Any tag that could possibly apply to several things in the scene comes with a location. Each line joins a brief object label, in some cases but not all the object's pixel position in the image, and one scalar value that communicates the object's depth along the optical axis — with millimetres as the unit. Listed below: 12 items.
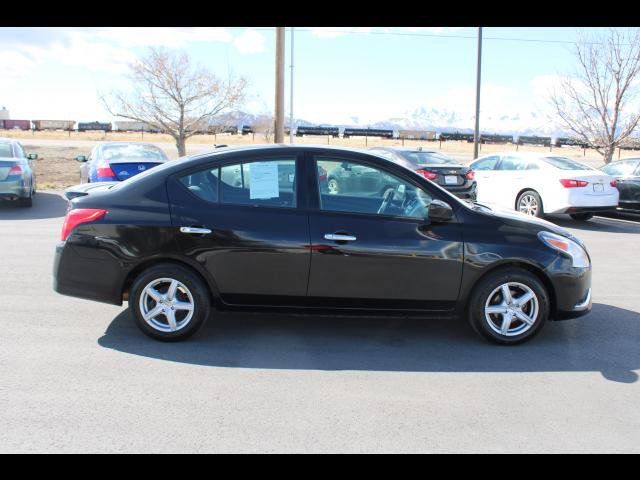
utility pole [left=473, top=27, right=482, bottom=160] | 21778
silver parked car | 11943
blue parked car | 10797
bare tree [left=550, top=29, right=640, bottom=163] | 18000
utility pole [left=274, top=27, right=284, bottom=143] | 15617
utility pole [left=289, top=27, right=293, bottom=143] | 26056
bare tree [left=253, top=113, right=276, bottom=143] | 40012
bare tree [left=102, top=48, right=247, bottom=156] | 20328
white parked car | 11891
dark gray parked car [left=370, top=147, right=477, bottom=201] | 13086
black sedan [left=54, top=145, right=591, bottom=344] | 4836
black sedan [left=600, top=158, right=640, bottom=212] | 12805
